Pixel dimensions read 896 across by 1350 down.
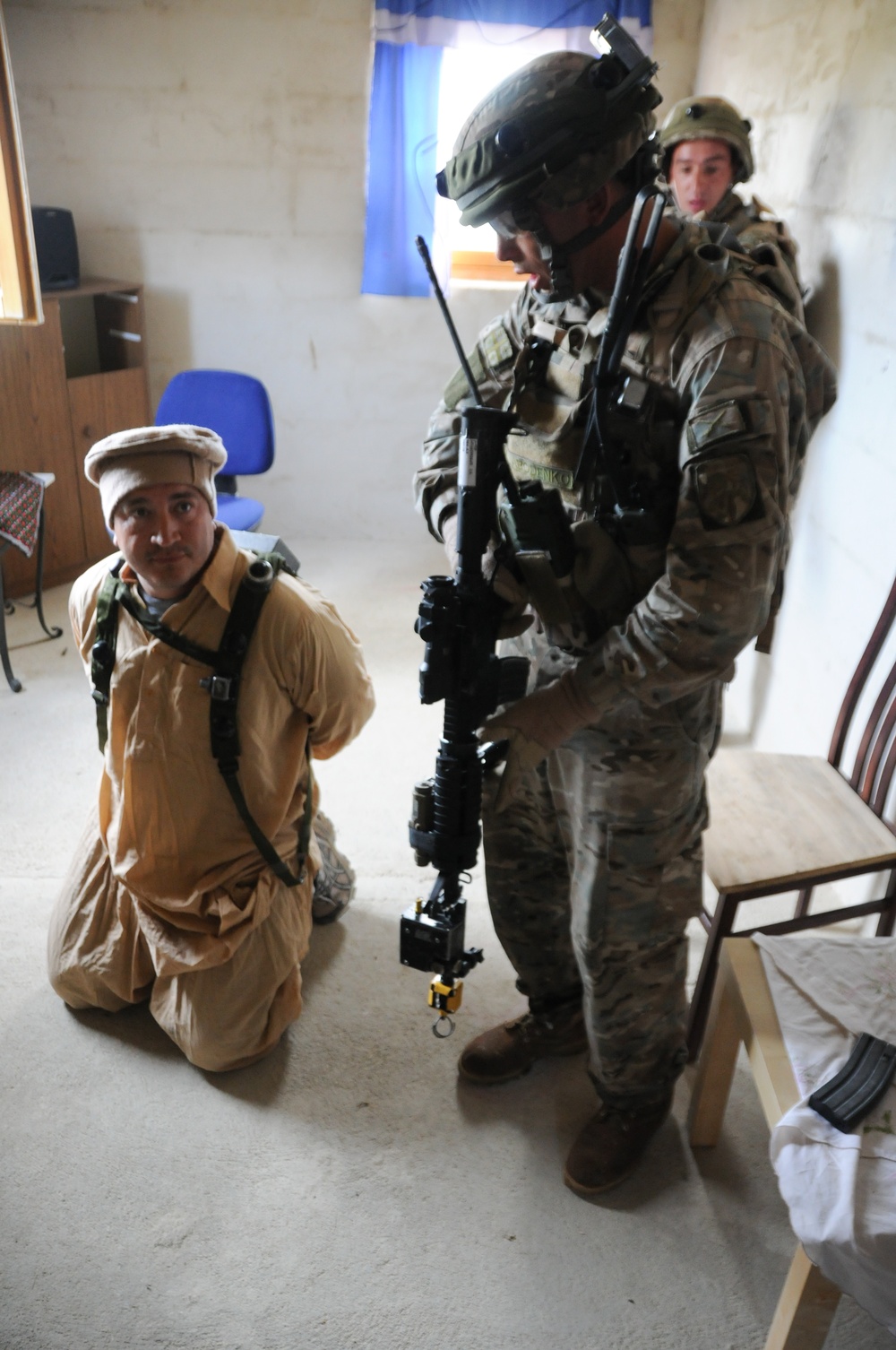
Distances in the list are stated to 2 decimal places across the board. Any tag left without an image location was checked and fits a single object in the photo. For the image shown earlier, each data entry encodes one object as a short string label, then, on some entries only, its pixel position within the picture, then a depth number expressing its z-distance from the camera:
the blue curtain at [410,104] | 3.75
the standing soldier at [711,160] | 2.60
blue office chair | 3.55
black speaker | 3.76
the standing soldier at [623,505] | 1.15
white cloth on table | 1.09
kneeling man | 1.70
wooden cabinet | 3.59
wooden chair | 1.70
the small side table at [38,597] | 3.11
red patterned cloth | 3.09
